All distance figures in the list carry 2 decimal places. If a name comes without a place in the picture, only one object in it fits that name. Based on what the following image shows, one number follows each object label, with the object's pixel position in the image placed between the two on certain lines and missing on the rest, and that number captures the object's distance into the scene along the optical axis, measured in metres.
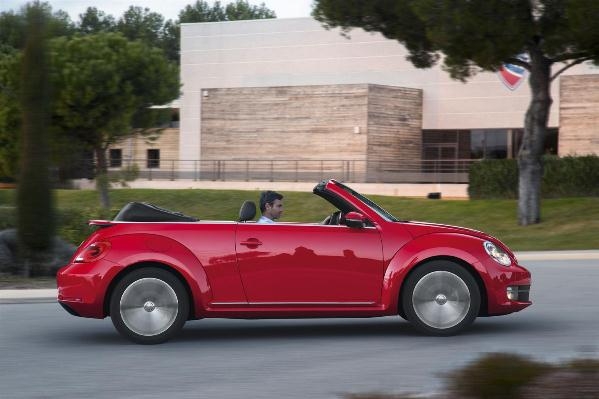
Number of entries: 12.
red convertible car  9.98
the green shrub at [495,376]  5.09
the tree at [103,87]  38.34
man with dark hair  10.60
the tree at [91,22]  120.62
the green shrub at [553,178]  36.38
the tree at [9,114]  37.75
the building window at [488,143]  55.19
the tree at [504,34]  26.08
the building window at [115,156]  62.30
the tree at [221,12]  119.06
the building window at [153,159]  61.61
